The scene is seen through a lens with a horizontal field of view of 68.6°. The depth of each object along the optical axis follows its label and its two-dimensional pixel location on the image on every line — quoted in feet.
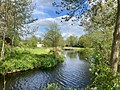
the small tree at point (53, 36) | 79.91
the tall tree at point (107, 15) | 12.47
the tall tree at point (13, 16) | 44.02
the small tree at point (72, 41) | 209.75
